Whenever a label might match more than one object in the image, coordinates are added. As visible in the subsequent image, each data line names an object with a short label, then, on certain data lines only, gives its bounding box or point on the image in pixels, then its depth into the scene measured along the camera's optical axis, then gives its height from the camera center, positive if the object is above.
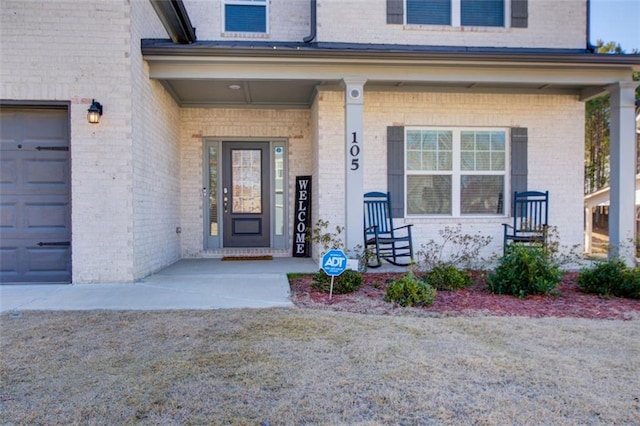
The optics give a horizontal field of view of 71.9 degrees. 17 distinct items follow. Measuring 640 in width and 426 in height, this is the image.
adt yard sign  4.79 -0.58
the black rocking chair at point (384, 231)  7.07 -0.35
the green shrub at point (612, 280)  4.91 -0.81
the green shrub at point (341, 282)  5.03 -0.84
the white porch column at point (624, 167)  6.47 +0.62
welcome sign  8.22 -0.12
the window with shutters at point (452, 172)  7.45 +0.63
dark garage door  5.42 +0.17
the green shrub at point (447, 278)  5.18 -0.82
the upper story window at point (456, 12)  7.43 +3.35
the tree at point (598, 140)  15.73 +2.60
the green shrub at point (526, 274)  4.90 -0.72
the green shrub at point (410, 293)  4.48 -0.86
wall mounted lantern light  5.21 +1.15
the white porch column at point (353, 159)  6.18 +0.71
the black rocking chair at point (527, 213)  7.28 -0.06
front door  8.36 +0.29
